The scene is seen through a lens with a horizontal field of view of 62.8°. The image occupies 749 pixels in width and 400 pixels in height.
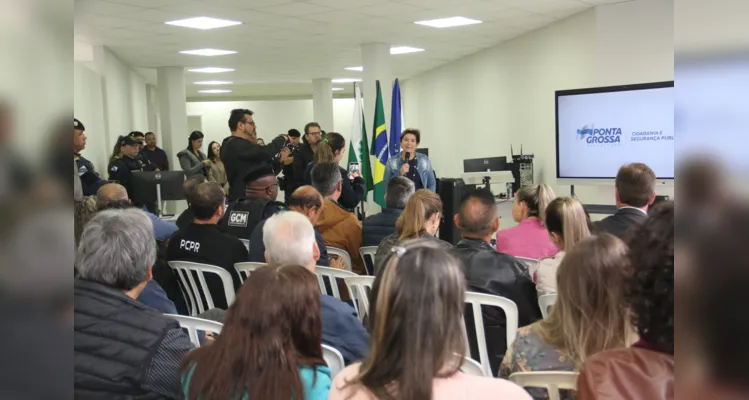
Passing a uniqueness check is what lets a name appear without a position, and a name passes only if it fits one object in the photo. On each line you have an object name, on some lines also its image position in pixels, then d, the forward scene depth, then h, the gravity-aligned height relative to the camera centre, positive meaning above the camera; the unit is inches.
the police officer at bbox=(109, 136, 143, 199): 275.0 -0.3
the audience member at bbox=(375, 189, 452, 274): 112.1 -11.7
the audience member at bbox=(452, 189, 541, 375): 88.4 -19.6
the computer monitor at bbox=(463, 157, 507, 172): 291.4 -5.1
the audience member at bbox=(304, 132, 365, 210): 187.9 -5.5
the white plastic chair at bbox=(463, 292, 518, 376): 83.7 -21.3
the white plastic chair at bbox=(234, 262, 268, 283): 109.5 -19.5
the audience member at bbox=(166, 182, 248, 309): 114.0 -15.6
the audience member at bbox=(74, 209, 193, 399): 52.7 -16.5
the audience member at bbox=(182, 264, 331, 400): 49.9 -15.9
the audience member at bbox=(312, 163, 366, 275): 142.4 -16.9
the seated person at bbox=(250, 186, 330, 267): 123.3 -9.8
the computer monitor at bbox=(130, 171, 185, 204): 246.7 -9.7
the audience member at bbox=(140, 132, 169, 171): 350.9 +5.4
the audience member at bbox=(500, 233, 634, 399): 54.6 -14.1
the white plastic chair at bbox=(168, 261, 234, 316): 109.5 -22.2
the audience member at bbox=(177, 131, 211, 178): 346.6 +3.0
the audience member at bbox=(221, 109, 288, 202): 186.7 +2.9
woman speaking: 214.4 -3.1
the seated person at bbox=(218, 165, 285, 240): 141.3 -10.8
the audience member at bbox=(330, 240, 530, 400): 43.8 -13.8
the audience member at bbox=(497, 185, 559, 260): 119.6 -16.4
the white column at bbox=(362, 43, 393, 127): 337.1 +45.8
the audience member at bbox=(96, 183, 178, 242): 130.8 -7.9
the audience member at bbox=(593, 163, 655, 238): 115.3 -8.8
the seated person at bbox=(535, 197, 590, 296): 97.0 -11.4
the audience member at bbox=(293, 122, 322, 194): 233.8 +2.8
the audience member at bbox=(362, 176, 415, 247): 140.0 -13.6
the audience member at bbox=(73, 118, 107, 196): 168.0 -4.3
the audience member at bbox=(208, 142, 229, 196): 348.2 -4.2
